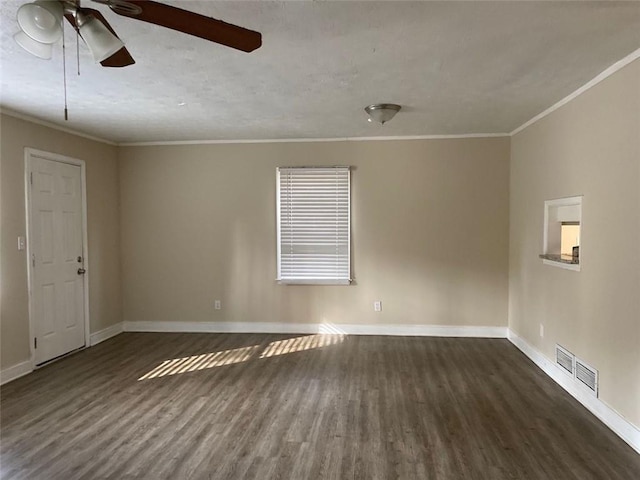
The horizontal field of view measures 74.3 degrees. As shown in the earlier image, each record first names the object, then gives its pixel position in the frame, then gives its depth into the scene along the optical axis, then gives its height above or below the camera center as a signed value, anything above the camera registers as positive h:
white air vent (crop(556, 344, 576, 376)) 3.49 -1.13
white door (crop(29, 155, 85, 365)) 4.17 -0.33
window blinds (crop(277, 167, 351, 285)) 5.29 +0.03
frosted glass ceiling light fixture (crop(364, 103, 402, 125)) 3.71 +1.03
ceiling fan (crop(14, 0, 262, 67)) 1.53 +0.76
